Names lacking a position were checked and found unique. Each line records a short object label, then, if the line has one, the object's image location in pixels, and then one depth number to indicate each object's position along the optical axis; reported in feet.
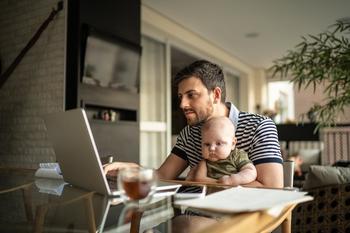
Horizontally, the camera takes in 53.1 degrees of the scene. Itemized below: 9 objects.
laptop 3.08
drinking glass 2.65
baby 4.27
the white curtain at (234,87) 24.12
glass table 3.01
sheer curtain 14.74
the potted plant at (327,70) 6.32
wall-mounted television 9.79
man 4.39
